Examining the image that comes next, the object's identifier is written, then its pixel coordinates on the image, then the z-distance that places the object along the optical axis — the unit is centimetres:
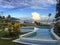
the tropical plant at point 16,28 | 396
